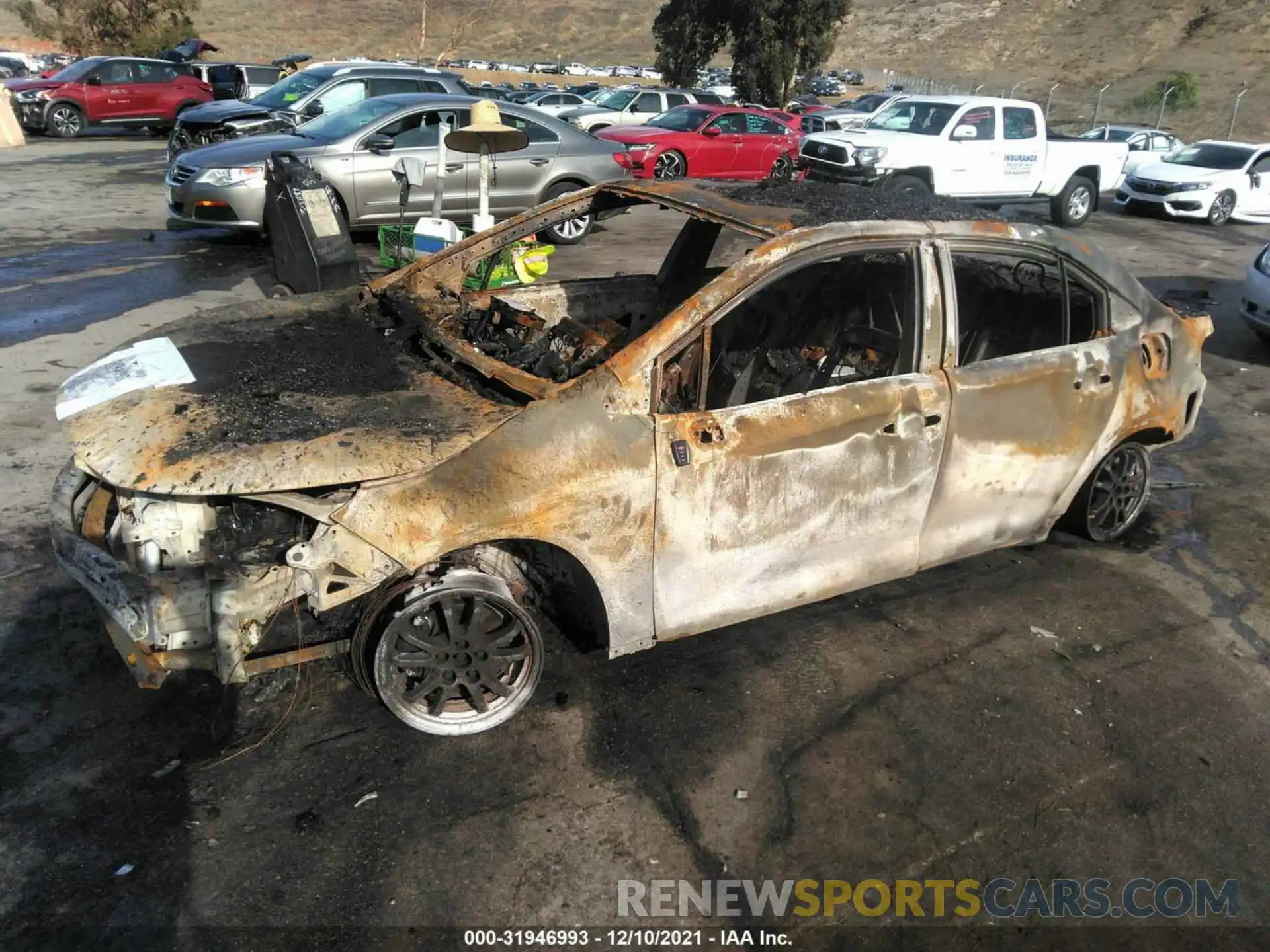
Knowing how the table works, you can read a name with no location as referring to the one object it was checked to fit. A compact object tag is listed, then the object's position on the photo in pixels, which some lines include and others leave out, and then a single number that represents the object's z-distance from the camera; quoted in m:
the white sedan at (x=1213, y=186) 16.50
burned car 2.91
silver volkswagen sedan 10.10
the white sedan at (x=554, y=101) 23.16
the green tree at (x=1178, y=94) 36.12
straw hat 7.39
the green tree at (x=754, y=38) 33.34
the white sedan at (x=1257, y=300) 8.28
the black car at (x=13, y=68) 31.31
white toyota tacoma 13.44
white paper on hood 3.22
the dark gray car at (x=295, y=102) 13.13
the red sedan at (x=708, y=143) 15.35
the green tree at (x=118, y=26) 32.91
